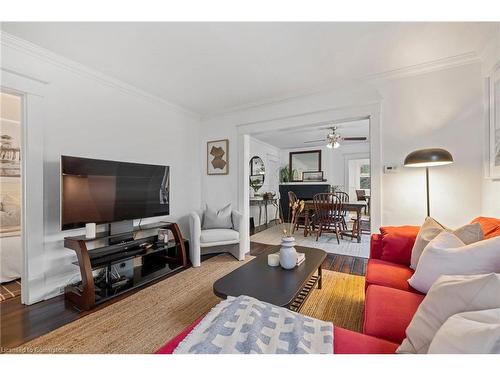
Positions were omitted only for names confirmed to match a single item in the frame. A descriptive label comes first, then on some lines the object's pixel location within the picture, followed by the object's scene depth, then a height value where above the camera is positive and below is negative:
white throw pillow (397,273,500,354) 0.78 -0.42
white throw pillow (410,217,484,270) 1.43 -0.33
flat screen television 2.17 -0.05
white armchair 3.09 -0.75
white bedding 2.54 -0.79
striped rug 2.25 -1.08
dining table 4.30 -0.49
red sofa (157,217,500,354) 0.95 -0.66
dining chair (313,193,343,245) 4.39 -0.50
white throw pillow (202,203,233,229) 3.58 -0.51
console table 5.74 -0.45
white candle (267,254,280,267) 2.06 -0.67
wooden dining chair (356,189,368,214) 6.36 -0.26
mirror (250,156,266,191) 6.18 +0.38
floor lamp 2.14 +0.27
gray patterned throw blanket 0.86 -0.61
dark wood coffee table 1.53 -0.73
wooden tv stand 2.04 -0.80
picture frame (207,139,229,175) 4.02 +0.53
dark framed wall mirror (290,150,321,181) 7.02 +0.75
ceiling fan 4.86 +1.03
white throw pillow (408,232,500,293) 1.18 -0.40
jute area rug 1.57 -1.08
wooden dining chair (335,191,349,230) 4.51 -0.28
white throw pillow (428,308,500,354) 0.59 -0.42
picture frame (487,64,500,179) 2.06 +0.55
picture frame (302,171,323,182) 6.88 +0.32
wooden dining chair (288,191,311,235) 4.96 -0.80
